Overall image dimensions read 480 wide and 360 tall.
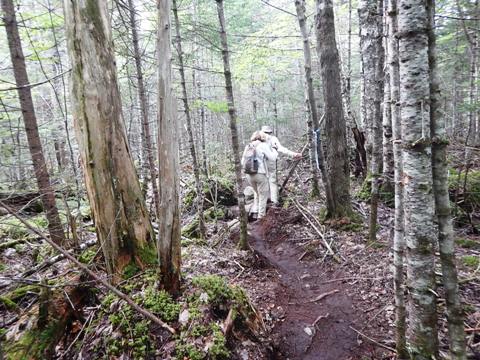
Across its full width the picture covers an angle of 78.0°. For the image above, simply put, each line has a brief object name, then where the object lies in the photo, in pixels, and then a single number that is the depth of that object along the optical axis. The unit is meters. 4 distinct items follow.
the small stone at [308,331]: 4.02
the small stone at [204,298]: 3.40
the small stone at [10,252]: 6.27
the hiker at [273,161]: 8.76
